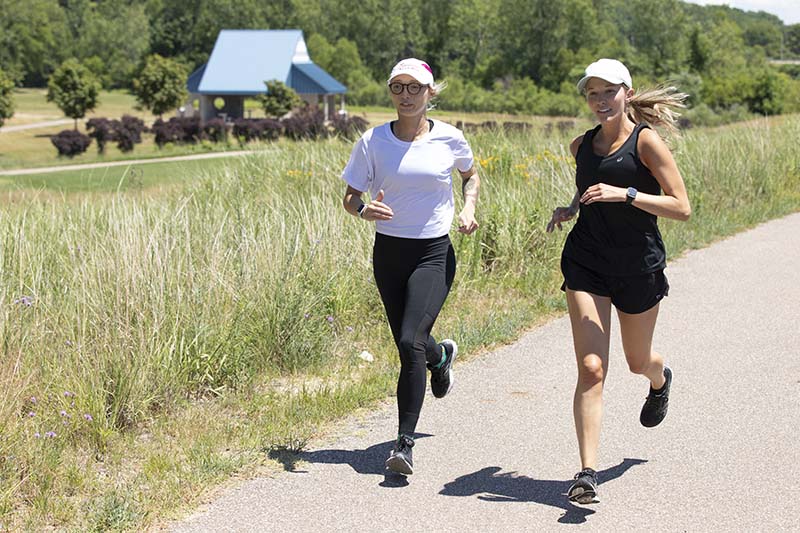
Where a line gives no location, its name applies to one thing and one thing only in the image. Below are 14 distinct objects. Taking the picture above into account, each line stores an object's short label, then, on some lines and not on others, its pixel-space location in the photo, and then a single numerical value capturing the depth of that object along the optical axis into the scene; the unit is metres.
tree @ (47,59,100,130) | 67.00
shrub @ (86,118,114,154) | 43.66
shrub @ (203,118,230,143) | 42.39
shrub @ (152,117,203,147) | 42.78
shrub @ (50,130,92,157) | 42.56
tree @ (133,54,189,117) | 70.24
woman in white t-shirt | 5.31
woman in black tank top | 4.81
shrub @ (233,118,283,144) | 38.04
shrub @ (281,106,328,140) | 36.75
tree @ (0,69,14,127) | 60.90
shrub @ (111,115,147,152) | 43.31
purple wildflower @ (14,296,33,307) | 6.31
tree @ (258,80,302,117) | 60.28
